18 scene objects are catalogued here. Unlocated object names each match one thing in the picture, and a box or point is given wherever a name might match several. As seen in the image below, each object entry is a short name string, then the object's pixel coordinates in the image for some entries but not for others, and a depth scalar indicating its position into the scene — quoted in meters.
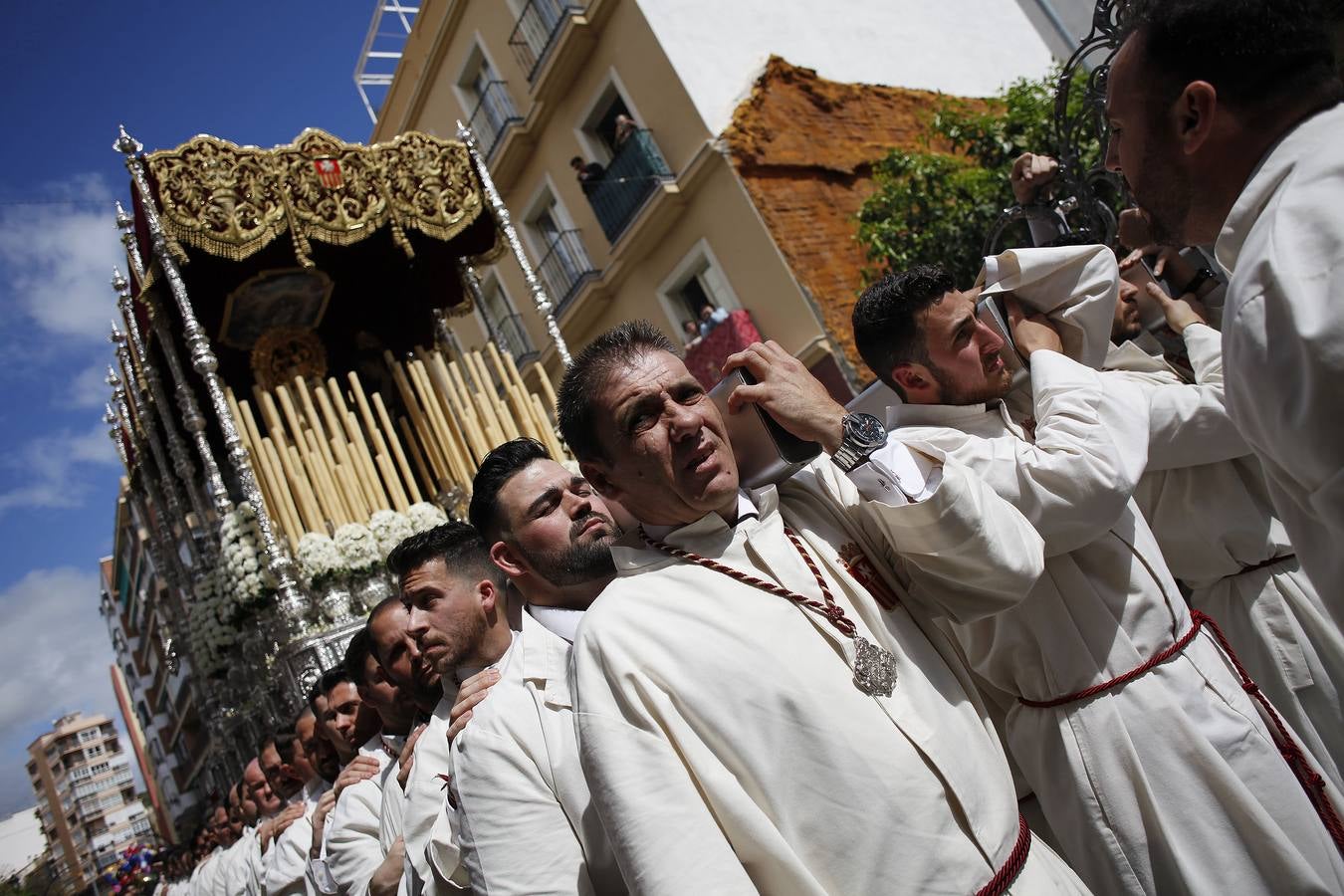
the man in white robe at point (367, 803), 3.70
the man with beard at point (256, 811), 6.15
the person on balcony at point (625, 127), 14.47
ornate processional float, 6.31
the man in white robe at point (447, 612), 3.09
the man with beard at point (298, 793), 5.05
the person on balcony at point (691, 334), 14.25
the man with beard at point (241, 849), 6.58
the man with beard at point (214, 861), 7.32
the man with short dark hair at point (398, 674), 3.33
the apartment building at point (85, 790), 75.27
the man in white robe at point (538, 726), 2.00
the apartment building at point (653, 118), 13.84
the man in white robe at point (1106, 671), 1.92
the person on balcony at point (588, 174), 15.11
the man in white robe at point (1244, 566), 2.42
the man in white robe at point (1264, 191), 1.27
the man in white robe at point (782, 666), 1.57
